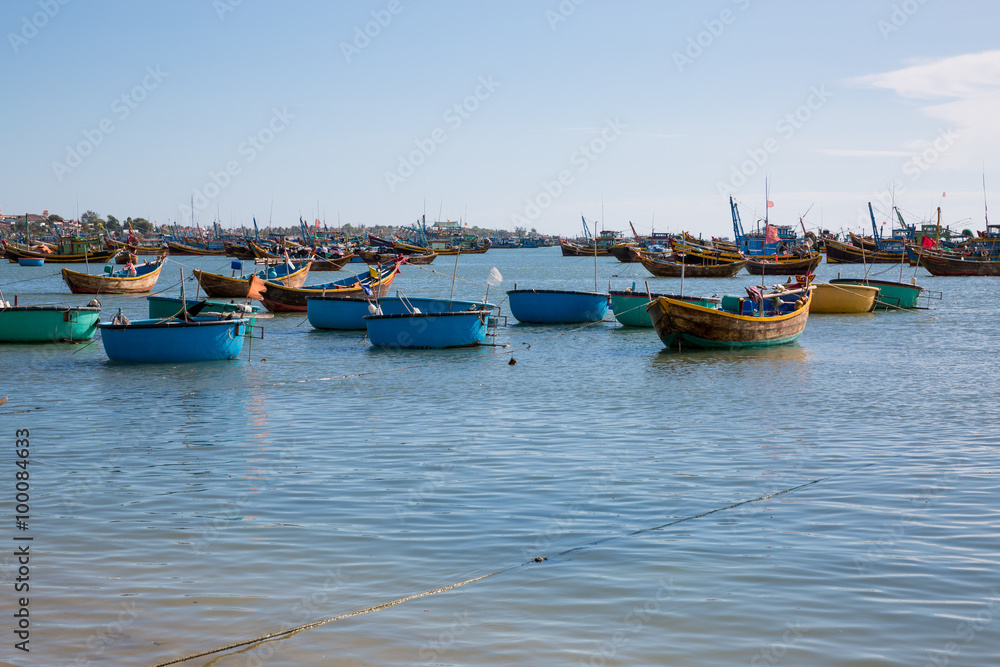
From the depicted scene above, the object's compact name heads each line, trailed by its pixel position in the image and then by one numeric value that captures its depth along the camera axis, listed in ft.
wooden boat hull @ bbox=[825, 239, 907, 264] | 296.10
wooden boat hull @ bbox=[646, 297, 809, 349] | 78.89
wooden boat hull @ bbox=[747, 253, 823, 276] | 222.48
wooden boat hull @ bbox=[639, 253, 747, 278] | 237.45
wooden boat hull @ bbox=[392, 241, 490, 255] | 376.35
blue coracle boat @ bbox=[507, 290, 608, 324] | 109.09
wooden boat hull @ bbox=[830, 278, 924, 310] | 135.13
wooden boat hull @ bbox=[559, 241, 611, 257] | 479.41
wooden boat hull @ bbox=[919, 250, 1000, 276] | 260.62
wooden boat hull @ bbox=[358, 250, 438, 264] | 366.43
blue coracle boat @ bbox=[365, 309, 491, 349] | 83.20
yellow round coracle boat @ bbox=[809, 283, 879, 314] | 126.93
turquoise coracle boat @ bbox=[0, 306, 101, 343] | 84.23
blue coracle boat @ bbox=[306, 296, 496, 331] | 102.94
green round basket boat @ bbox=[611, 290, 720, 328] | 105.09
